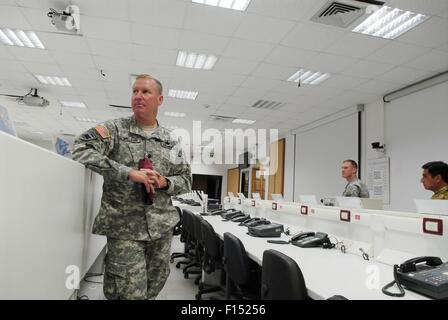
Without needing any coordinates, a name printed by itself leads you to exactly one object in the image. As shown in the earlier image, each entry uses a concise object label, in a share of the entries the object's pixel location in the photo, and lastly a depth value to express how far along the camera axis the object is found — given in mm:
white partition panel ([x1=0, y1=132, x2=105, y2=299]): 774
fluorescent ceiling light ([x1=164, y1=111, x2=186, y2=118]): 7162
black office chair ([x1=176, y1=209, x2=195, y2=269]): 3551
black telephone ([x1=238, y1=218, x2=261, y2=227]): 3129
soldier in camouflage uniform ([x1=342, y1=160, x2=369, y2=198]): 3686
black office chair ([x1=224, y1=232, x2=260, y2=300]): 1776
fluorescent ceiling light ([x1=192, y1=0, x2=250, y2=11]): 2934
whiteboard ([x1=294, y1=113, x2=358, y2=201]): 6109
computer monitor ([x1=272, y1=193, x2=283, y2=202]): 3690
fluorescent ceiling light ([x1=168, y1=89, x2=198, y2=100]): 5633
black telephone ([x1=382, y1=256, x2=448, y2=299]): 1015
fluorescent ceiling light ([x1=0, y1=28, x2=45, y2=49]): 3721
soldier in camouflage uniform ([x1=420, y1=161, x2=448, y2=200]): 2588
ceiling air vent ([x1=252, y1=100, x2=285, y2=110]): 5969
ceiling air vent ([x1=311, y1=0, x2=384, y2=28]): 2807
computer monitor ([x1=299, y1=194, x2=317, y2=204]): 3076
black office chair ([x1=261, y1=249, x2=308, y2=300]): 1138
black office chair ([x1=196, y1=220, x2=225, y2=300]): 2473
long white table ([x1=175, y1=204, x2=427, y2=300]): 1066
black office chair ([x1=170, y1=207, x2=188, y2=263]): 4063
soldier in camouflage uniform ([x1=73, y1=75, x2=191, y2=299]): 1346
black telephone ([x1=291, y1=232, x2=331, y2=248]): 1950
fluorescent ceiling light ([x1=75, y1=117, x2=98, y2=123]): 8117
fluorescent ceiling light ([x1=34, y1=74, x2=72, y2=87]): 5156
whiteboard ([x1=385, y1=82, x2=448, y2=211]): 4199
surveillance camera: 5170
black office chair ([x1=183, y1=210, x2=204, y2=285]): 3020
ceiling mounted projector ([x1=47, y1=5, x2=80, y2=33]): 3064
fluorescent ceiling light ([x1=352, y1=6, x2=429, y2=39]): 2982
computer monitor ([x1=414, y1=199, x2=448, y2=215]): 1528
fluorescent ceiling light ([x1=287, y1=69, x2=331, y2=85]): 4475
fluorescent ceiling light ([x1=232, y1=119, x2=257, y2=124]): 7483
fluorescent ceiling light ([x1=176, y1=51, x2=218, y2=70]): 4148
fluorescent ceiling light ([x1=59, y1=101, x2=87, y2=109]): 6656
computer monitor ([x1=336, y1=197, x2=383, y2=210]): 2424
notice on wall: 5062
